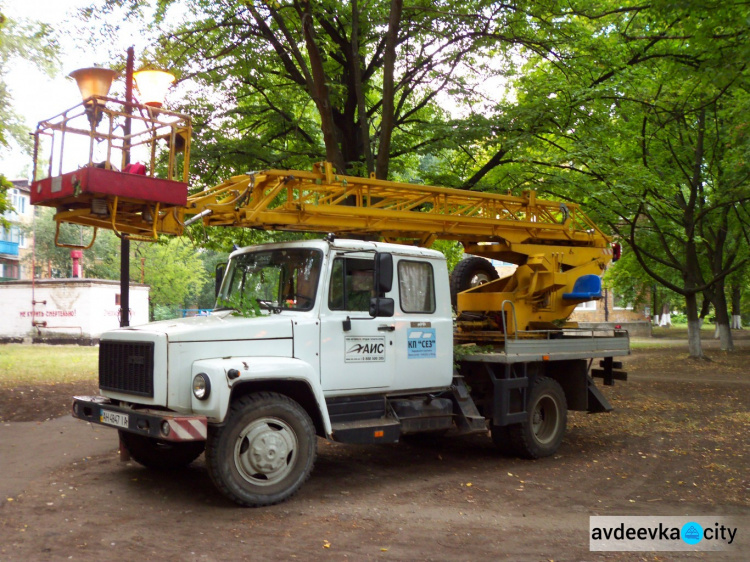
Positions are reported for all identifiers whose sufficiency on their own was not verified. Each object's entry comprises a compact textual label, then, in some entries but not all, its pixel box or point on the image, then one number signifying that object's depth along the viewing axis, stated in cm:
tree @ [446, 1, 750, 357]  1086
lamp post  684
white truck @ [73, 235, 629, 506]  631
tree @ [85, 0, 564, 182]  1258
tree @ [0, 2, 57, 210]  1179
